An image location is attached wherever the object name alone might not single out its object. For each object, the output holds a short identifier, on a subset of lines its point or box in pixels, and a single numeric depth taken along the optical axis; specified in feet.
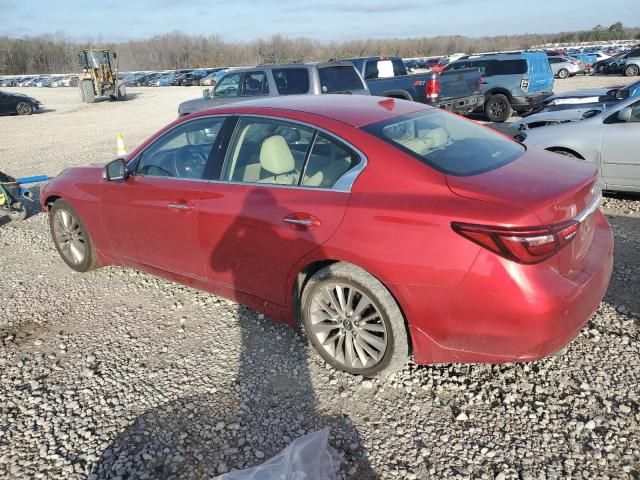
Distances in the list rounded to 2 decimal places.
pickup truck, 39.81
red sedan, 8.38
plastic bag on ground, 7.24
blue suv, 46.03
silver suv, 31.91
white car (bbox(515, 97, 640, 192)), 19.62
